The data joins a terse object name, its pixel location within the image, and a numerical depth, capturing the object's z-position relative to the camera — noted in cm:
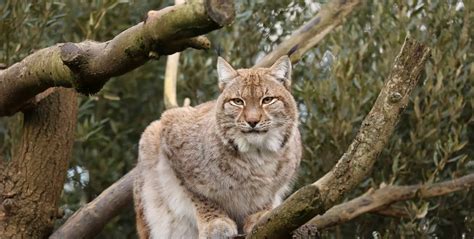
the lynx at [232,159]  1335
